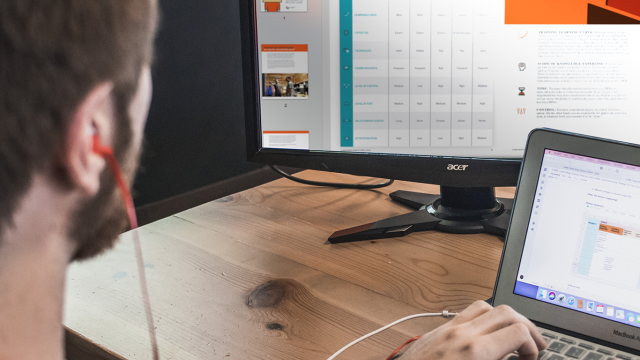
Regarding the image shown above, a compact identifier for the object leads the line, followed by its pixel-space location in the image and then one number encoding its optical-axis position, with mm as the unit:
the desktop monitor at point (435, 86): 713
